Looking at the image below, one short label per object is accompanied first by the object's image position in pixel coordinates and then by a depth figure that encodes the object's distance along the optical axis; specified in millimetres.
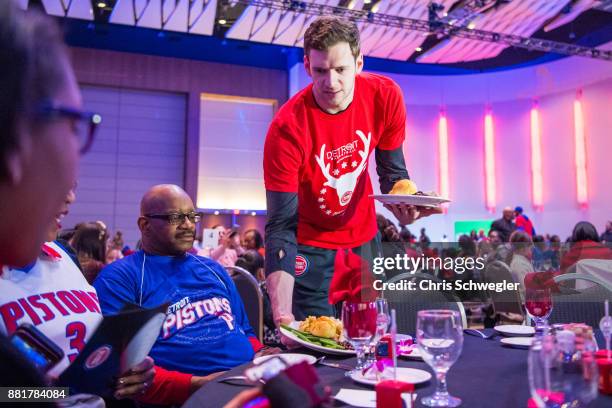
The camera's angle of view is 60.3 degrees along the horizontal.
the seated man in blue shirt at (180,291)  2014
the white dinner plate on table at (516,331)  1732
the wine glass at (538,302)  1609
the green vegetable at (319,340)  1439
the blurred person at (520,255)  4441
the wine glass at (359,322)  1214
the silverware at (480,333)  1712
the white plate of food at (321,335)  1422
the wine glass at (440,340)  1029
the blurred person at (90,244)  3105
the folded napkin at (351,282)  1279
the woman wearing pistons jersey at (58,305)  1356
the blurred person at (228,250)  4883
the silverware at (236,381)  1155
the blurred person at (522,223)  8332
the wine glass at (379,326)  1243
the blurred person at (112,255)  6004
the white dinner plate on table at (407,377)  1110
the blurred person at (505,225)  8016
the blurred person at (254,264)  3867
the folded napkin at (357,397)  969
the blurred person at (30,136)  471
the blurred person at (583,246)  3955
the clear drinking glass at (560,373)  769
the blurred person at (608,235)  8456
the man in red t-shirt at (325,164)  1948
